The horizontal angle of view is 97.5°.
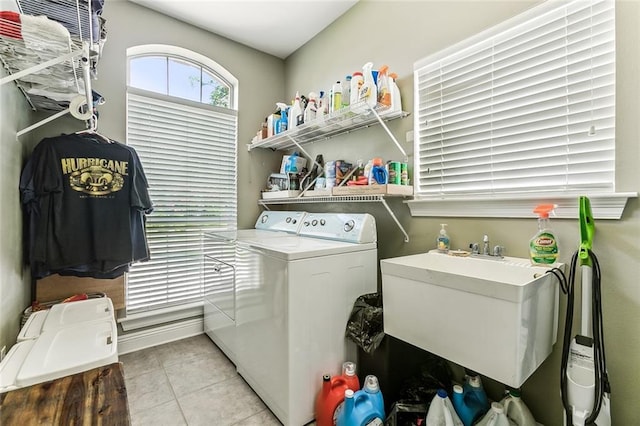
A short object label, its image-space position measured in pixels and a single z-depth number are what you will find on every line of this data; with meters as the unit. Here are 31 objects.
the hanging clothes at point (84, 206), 1.67
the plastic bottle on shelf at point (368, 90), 1.80
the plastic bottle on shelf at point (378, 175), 1.87
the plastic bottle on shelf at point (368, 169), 1.94
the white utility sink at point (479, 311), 1.00
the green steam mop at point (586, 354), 1.05
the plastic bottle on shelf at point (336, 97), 2.06
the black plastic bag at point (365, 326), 1.60
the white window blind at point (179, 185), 2.45
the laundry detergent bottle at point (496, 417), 1.22
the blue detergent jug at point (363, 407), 1.38
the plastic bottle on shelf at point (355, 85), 1.89
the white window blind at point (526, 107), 1.22
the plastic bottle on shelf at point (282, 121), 2.59
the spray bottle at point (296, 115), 2.42
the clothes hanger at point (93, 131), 1.89
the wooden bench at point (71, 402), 0.85
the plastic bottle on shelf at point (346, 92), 2.03
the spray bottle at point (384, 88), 1.86
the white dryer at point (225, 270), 2.11
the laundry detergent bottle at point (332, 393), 1.51
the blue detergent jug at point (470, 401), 1.37
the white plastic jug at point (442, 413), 1.27
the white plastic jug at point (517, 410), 1.27
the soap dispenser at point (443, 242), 1.69
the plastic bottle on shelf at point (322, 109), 2.20
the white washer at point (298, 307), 1.52
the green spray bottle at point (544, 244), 1.27
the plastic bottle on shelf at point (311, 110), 2.29
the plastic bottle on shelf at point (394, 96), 1.89
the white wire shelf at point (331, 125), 1.92
